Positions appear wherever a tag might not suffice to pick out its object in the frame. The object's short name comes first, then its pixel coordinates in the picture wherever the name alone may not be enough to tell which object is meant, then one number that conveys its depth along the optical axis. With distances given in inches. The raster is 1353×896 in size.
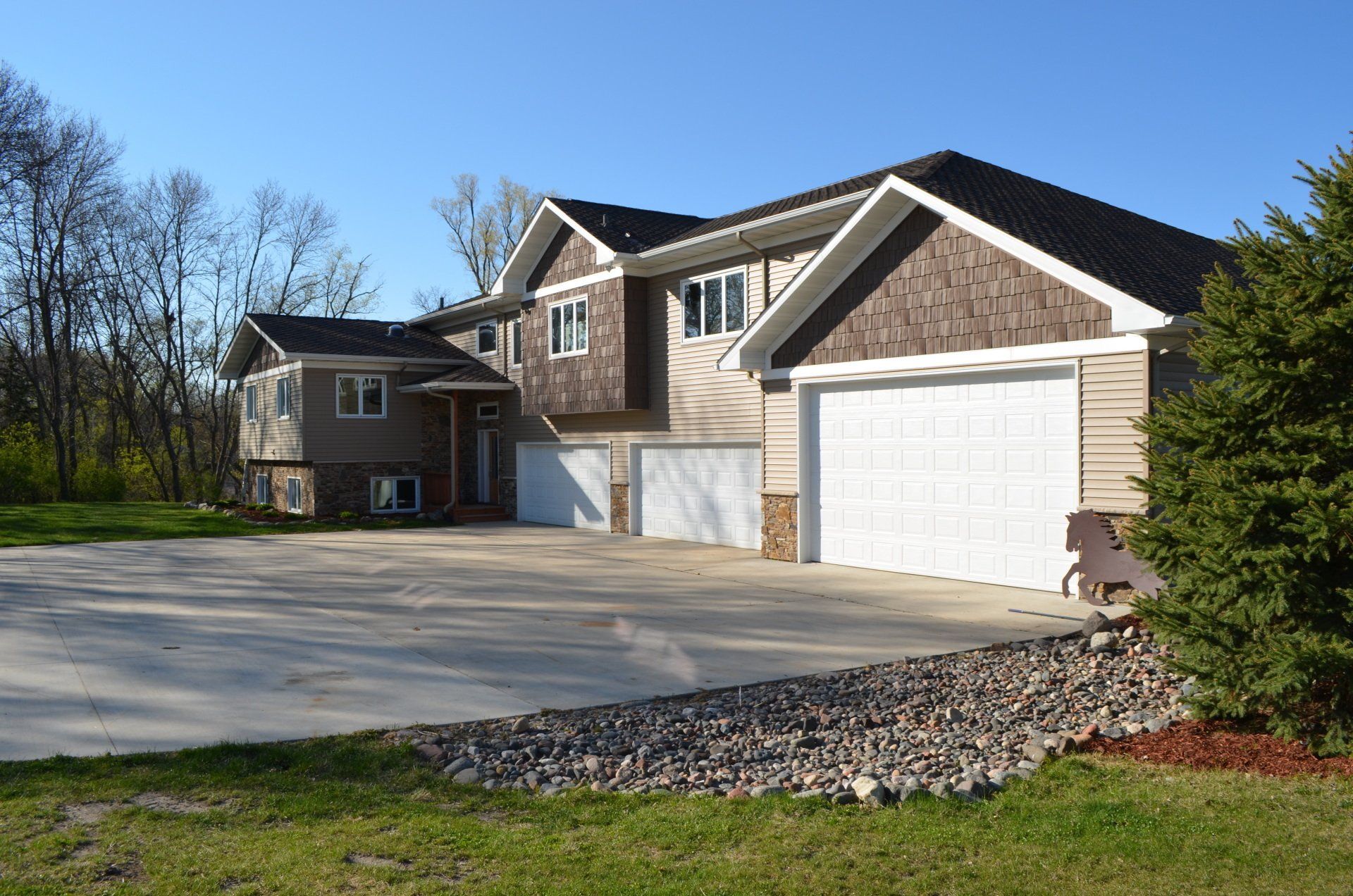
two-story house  462.9
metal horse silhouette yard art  422.3
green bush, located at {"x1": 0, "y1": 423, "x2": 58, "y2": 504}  1177.4
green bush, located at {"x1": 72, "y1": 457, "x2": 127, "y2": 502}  1296.8
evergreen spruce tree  218.4
